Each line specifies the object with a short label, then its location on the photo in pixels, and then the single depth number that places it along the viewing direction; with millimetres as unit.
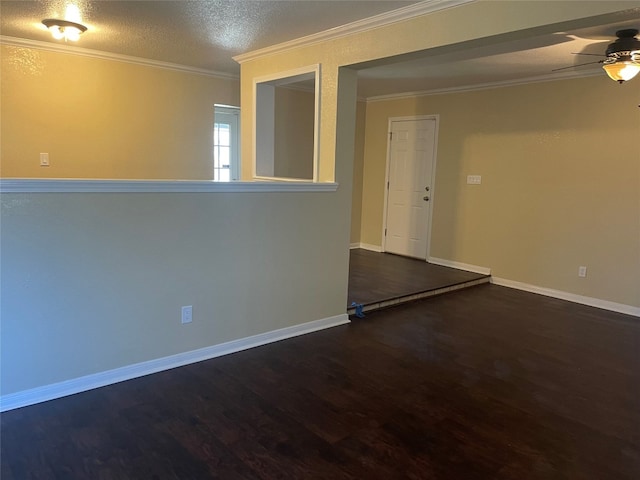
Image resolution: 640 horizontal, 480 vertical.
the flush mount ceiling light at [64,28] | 3510
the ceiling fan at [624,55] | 3285
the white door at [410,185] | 6262
